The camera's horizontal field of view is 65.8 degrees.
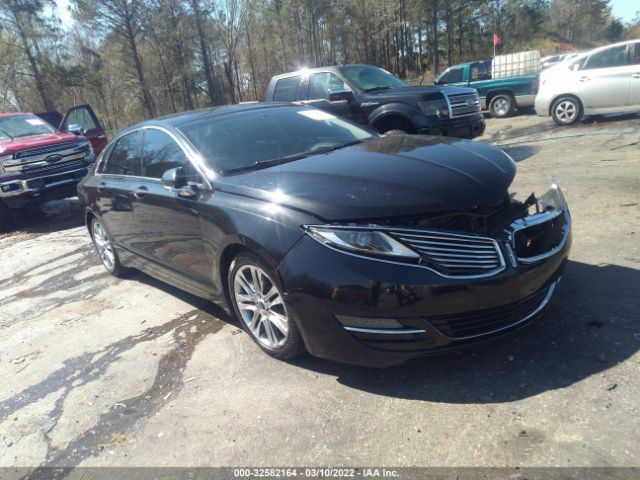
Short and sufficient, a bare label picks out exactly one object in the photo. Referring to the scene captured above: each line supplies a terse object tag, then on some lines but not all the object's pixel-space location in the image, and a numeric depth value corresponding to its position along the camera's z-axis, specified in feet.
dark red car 28.63
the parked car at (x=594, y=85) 33.88
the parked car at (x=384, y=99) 26.21
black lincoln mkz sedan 8.60
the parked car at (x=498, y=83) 47.85
